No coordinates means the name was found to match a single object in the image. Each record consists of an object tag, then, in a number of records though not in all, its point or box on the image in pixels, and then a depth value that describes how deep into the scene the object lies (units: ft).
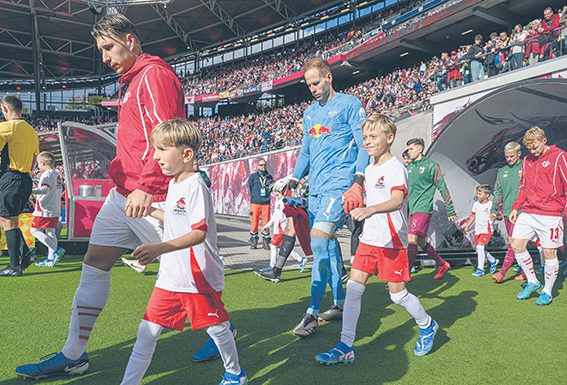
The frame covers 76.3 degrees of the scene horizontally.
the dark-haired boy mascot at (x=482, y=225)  20.20
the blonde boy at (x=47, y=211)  19.71
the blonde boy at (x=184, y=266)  5.96
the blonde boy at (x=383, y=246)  8.43
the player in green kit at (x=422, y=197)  17.92
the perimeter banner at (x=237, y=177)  62.46
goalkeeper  10.11
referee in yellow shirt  15.29
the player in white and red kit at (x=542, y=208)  14.33
